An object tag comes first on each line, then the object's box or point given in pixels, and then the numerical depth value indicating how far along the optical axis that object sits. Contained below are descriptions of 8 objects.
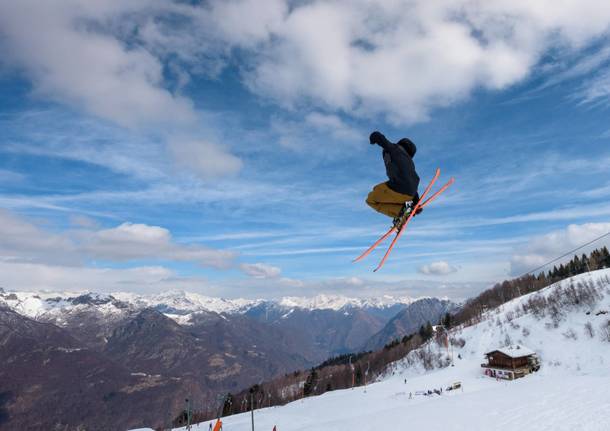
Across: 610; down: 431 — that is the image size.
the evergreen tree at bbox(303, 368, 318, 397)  131.00
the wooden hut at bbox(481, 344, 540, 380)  63.38
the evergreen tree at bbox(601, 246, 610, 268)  124.31
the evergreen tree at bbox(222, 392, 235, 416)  124.91
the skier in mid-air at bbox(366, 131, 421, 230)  7.05
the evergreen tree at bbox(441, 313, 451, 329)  138.52
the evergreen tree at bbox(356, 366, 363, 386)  129.80
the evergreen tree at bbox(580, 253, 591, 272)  126.38
